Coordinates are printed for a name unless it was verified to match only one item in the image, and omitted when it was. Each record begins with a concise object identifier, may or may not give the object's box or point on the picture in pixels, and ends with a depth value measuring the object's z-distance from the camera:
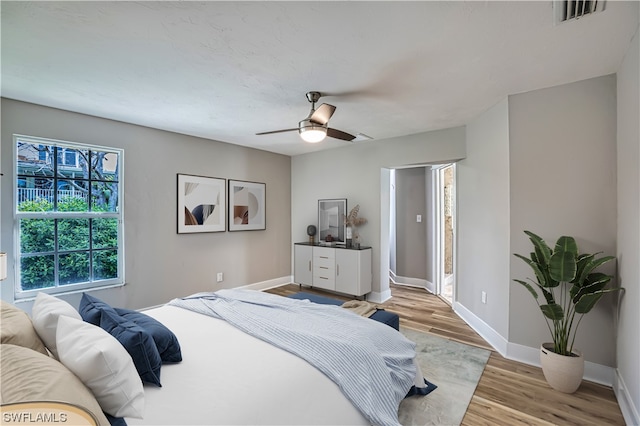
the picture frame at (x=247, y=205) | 4.79
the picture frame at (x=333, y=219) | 5.05
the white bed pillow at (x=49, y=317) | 1.33
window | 2.99
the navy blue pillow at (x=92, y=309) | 1.57
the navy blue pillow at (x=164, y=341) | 1.49
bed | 1.16
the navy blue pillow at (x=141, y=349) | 1.31
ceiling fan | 2.51
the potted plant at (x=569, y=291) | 2.21
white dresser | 4.48
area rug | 2.02
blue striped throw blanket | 1.55
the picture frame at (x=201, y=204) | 4.15
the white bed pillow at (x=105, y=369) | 1.07
